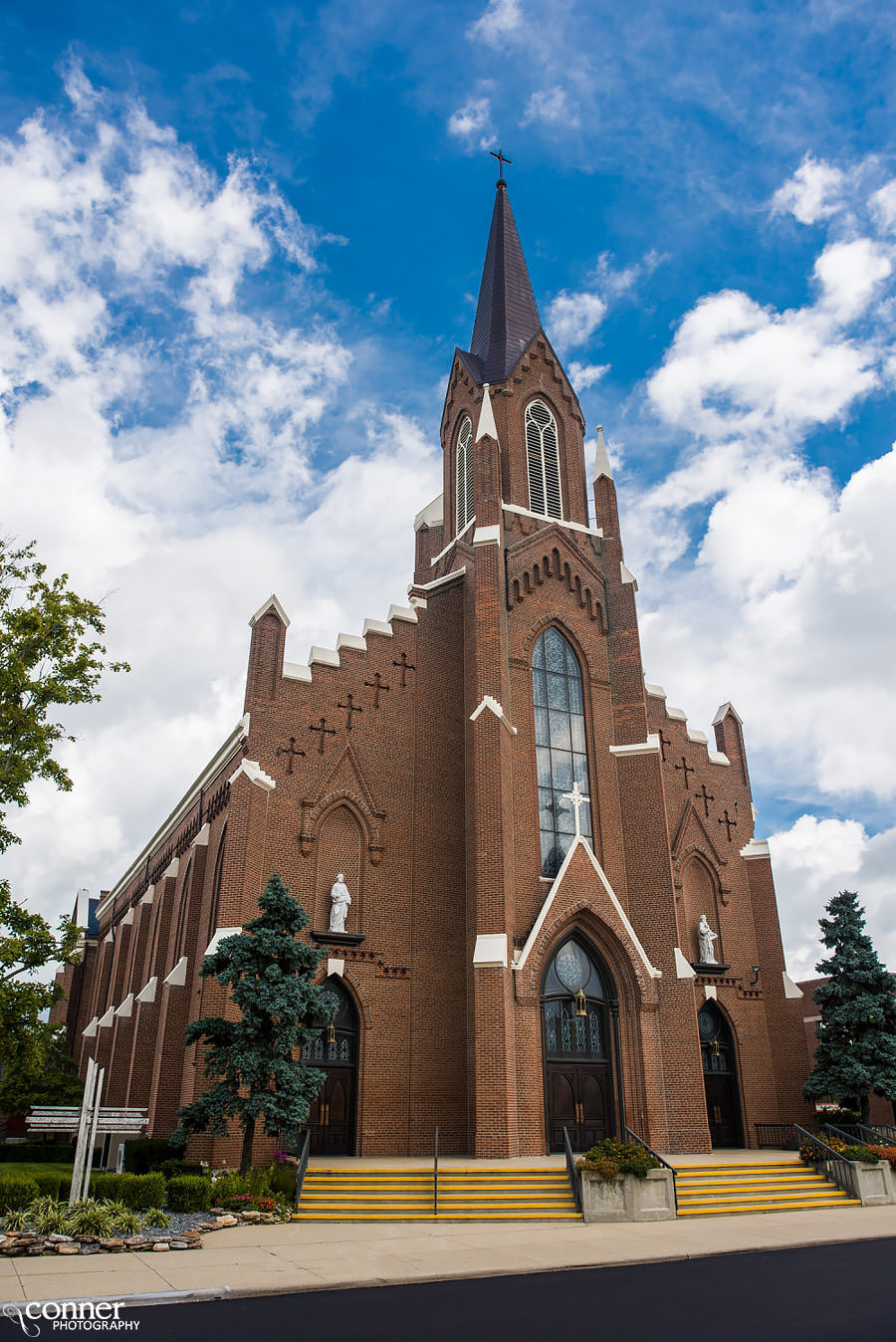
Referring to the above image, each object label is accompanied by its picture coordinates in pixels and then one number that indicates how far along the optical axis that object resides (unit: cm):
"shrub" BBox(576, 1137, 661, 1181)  1556
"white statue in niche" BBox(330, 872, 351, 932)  2164
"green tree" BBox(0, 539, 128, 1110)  1494
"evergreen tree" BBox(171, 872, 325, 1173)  1609
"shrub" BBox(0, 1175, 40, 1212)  1304
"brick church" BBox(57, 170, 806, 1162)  2106
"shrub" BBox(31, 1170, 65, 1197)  1368
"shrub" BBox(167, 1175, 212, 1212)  1434
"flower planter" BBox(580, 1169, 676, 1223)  1537
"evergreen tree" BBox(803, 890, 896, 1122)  2259
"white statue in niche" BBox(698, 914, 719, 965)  2558
